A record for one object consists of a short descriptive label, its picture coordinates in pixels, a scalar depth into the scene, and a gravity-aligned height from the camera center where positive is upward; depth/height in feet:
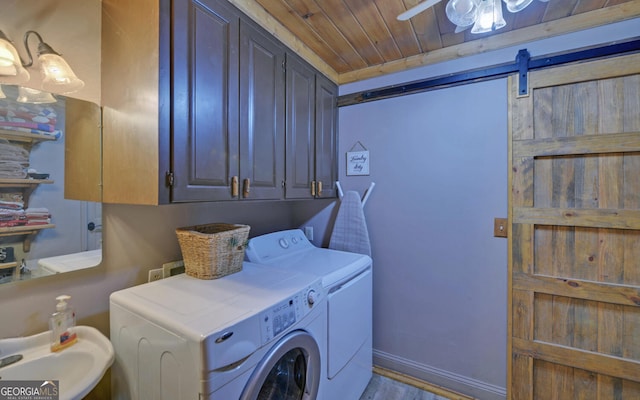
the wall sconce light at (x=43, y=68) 3.18 +1.70
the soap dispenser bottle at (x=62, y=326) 3.34 -1.64
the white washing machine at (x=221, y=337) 2.70 -1.61
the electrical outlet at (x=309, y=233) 7.73 -0.98
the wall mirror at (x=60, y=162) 3.25 +0.52
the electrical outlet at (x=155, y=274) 4.49 -1.28
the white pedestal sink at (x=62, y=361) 2.97 -1.97
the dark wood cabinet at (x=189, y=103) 3.30 +1.39
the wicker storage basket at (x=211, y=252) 4.12 -0.84
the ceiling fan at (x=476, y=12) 3.71 +2.81
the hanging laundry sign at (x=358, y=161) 6.99 +1.04
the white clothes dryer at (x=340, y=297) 4.60 -1.89
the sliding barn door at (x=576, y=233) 4.66 -0.63
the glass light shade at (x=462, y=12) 3.81 +2.79
